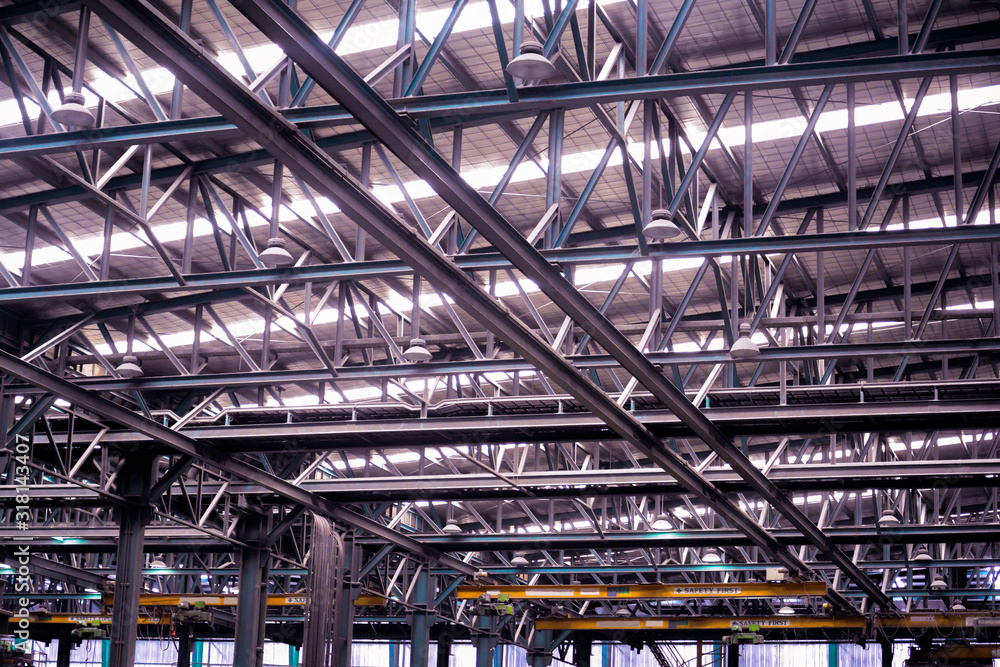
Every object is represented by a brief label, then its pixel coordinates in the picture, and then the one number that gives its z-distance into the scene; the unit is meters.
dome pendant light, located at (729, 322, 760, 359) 19.30
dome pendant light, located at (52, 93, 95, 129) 14.34
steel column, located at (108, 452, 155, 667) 25.88
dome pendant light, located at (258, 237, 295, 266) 17.98
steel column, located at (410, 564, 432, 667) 41.69
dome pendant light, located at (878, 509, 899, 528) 31.08
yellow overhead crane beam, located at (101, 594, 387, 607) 45.59
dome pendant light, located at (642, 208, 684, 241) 15.65
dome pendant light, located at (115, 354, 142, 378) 23.17
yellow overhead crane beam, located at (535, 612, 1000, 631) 42.81
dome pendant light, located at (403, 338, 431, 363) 21.41
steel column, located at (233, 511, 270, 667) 31.30
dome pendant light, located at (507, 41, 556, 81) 12.45
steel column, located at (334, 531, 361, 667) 32.09
